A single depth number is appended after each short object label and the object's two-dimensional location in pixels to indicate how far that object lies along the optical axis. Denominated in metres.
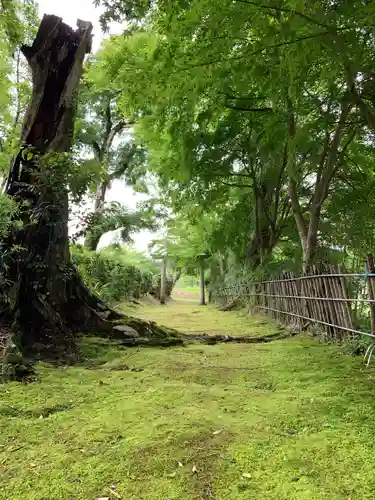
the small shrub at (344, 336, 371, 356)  4.02
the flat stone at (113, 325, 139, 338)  4.88
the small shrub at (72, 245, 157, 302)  10.34
